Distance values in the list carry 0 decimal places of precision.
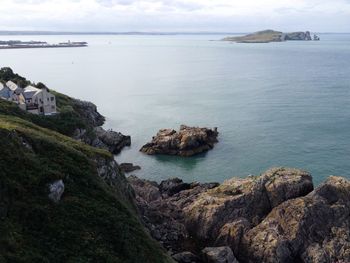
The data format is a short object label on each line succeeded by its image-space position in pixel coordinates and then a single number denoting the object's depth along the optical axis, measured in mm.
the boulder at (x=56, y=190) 41844
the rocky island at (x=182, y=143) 91812
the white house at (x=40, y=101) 79938
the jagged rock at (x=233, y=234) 51125
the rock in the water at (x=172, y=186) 70312
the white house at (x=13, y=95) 80681
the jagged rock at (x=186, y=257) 48488
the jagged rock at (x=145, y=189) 65619
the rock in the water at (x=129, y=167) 82500
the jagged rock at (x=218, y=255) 47375
